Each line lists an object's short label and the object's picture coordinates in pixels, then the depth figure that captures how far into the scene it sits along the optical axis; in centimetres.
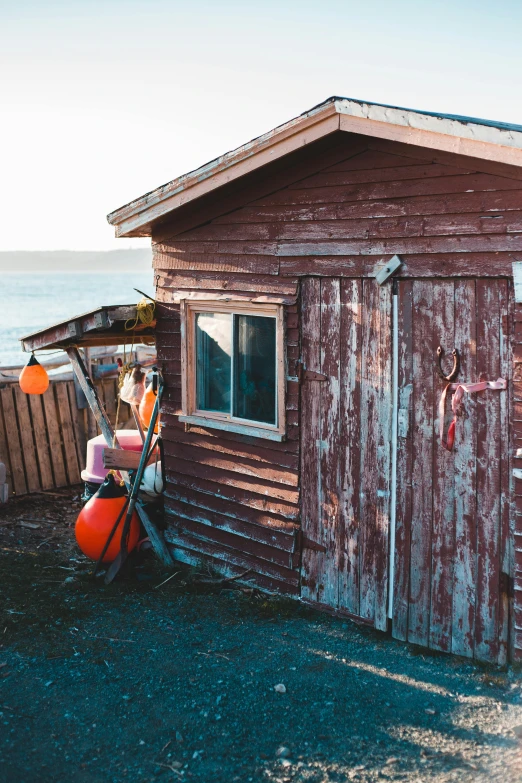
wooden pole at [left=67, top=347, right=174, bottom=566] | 761
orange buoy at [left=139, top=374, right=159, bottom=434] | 811
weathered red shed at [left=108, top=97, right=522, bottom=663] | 519
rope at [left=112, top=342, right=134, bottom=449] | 852
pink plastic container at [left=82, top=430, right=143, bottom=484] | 859
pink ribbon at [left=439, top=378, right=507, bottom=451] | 514
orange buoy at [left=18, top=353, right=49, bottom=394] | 848
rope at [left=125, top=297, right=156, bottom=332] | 730
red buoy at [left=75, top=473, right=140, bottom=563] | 754
